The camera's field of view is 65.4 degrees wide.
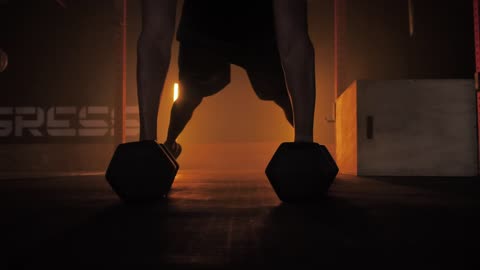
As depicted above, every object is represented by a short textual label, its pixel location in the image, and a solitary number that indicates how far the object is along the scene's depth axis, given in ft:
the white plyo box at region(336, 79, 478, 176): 6.71
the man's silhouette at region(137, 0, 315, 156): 4.60
